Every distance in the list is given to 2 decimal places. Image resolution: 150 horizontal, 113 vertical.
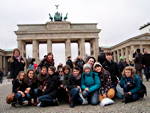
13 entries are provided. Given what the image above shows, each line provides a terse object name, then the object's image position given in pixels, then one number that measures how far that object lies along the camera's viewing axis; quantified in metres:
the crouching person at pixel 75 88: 4.13
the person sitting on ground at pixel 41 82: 4.42
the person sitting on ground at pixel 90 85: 4.13
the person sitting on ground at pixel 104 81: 4.28
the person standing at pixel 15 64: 4.99
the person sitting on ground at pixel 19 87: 4.31
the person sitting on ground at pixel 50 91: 4.21
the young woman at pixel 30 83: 4.39
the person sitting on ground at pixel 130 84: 4.04
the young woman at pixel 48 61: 5.16
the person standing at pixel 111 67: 4.71
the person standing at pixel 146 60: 7.67
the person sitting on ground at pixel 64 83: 4.33
